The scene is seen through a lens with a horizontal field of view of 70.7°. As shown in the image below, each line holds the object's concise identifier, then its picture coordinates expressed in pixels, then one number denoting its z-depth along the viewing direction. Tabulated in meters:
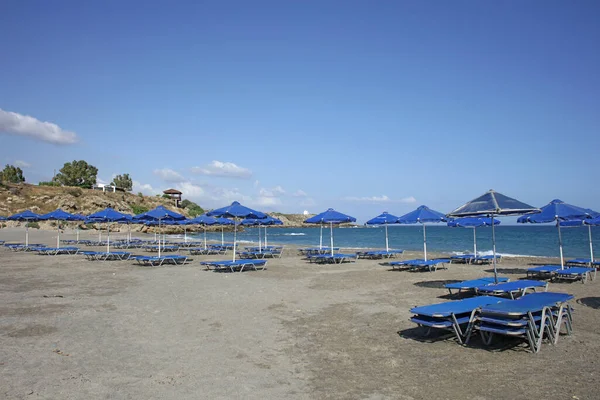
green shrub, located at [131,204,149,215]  71.24
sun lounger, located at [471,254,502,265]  18.80
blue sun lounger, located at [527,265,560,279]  13.06
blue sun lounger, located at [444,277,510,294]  9.48
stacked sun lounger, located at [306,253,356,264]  19.30
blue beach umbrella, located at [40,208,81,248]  24.06
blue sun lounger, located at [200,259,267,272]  16.30
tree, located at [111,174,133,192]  94.69
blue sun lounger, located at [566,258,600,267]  15.58
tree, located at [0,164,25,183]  72.38
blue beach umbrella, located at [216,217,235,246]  23.19
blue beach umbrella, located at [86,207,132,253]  22.34
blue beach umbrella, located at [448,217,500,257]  19.14
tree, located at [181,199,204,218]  91.86
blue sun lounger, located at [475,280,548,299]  8.74
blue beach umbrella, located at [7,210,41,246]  26.22
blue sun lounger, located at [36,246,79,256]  23.71
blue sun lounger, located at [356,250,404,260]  21.83
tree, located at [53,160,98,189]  77.25
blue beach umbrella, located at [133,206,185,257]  18.33
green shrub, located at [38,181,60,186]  71.28
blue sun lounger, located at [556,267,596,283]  12.37
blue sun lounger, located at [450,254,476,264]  19.28
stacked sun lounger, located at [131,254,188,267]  18.24
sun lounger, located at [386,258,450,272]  15.67
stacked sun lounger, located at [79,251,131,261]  21.34
